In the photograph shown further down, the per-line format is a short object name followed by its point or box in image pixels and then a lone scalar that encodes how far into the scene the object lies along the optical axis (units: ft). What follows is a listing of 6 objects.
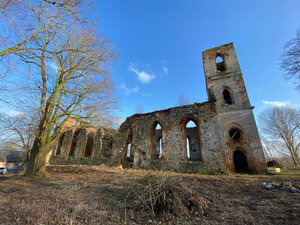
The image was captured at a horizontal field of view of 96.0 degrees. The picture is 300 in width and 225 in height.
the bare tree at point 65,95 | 24.58
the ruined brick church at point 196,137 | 31.81
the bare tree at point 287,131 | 75.31
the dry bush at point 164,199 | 8.71
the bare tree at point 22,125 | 25.95
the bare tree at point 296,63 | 25.16
